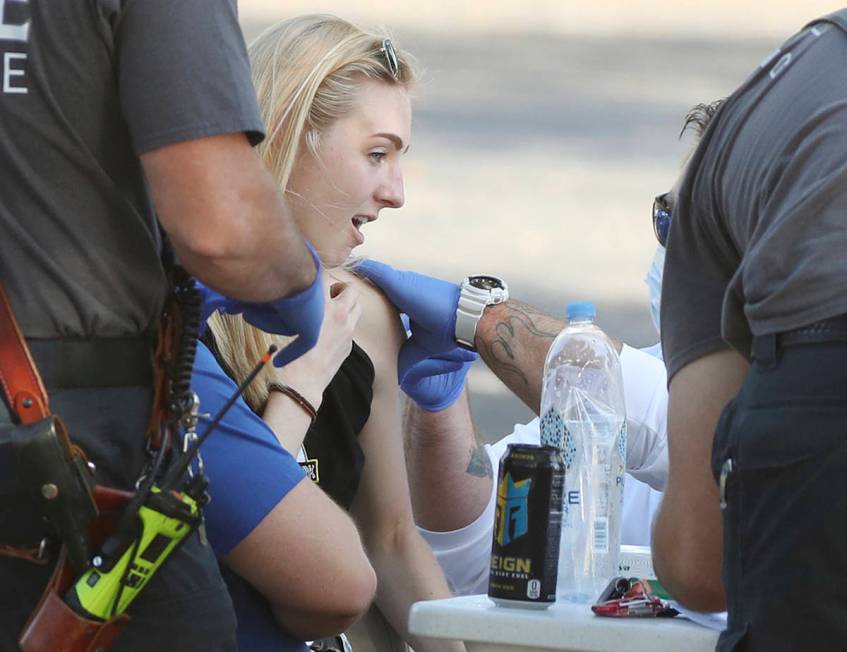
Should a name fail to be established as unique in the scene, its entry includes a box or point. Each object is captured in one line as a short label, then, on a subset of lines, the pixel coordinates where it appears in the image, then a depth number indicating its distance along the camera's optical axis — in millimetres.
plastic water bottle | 7249
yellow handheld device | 6815
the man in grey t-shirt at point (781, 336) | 6757
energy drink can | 7059
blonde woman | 7684
